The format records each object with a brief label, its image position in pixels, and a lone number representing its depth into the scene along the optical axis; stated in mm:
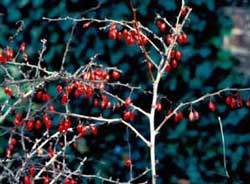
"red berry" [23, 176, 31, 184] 2586
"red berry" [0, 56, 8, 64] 2906
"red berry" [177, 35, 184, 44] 2889
